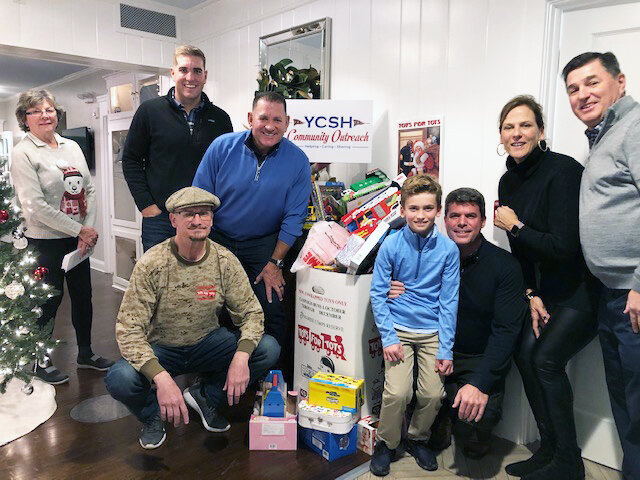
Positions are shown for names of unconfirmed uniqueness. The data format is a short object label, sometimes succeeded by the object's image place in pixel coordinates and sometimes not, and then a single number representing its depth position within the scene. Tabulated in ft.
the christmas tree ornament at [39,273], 8.12
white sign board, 8.59
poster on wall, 8.27
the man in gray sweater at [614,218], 4.89
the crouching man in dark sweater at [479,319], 6.17
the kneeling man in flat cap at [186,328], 6.28
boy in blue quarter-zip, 6.40
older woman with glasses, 8.66
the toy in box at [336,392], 6.61
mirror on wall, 10.23
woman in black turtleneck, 5.80
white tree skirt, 7.27
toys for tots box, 6.94
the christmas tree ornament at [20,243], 8.00
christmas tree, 7.35
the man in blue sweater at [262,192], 7.60
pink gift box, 6.86
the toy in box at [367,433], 6.91
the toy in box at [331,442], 6.68
